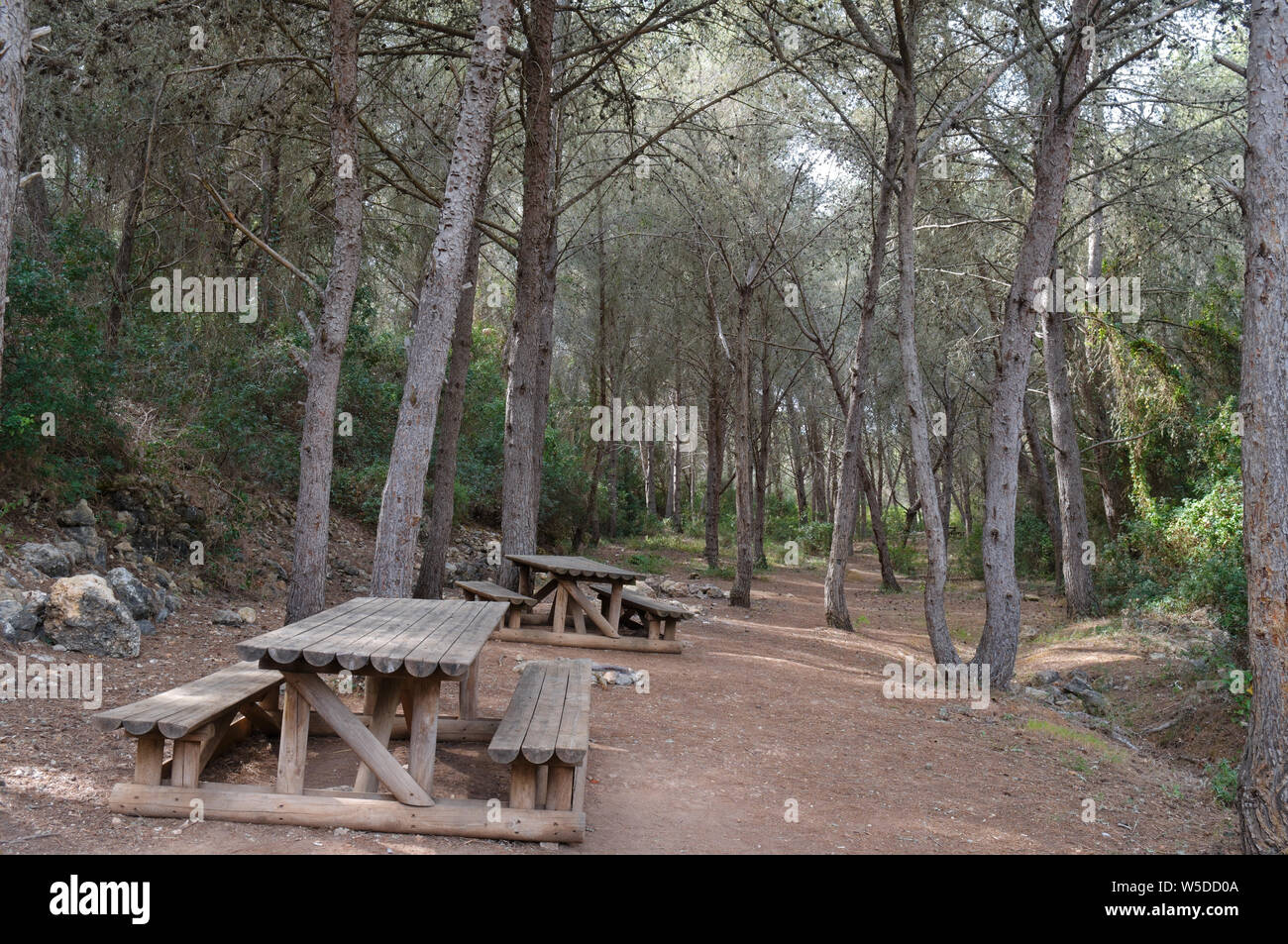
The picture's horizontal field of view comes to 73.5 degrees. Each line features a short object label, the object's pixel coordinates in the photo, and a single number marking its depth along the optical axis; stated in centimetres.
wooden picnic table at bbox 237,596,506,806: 360
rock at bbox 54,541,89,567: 761
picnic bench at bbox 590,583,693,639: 986
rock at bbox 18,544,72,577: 717
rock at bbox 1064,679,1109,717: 954
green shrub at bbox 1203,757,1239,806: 610
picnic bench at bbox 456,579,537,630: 949
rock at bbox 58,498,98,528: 800
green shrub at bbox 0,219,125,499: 748
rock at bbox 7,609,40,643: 629
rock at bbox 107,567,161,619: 750
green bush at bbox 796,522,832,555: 2659
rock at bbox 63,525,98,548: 795
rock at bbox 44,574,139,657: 654
